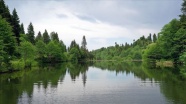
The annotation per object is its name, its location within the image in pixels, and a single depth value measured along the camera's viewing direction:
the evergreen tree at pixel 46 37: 143.61
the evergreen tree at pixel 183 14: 76.84
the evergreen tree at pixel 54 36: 154.88
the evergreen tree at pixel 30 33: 109.44
